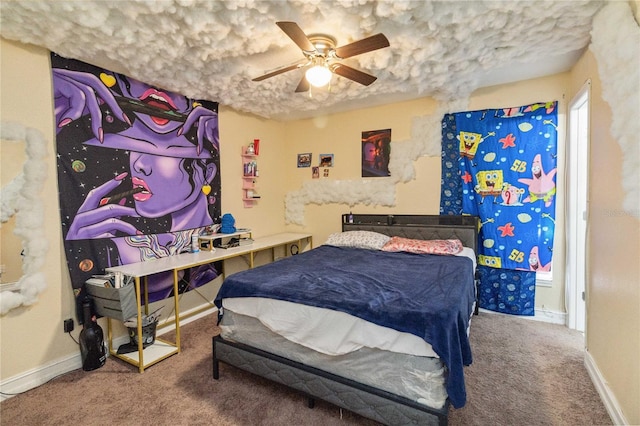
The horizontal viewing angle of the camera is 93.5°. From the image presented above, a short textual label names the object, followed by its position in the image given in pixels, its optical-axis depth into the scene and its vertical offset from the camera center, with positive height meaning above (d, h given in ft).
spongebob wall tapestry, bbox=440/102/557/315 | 10.21 +0.26
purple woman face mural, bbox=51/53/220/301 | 7.97 +1.09
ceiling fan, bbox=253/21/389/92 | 6.38 +3.40
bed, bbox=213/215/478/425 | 4.99 -2.52
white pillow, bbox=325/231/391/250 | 11.69 -1.60
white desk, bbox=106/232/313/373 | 7.80 -1.79
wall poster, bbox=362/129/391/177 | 13.11 +2.08
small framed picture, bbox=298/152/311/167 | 15.23 +2.11
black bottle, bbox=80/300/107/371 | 7.72 -3.52
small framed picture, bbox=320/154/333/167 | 14.55 +1.97
